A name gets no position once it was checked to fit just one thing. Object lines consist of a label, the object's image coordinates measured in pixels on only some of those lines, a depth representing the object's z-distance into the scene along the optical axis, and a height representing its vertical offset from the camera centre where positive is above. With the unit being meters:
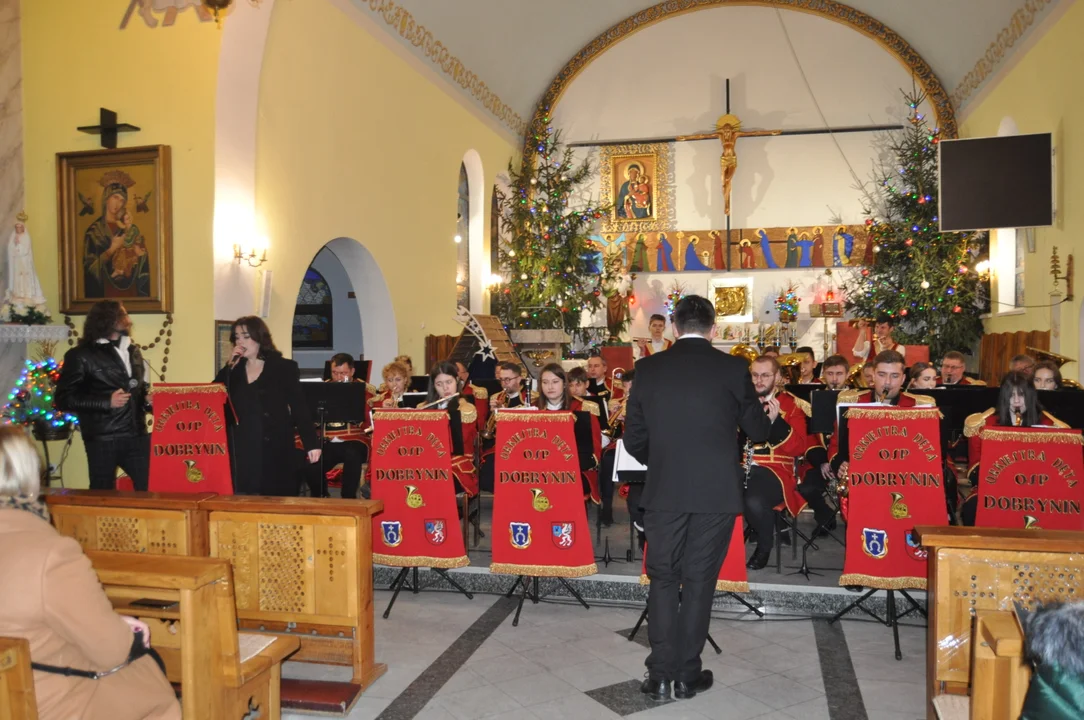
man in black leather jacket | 5.47 -0.29
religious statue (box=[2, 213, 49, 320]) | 7.84 +0.61
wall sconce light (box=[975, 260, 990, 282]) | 13.57 +1.02
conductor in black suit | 3.80 -0.59
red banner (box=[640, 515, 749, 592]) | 4.73 -1.26
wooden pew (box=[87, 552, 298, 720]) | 2.79 -0.94
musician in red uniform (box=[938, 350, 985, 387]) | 7.59 -0.30
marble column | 8.45 +2.22
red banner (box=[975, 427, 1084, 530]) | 4.53 -0.75
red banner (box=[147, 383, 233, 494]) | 5.55 -0.62
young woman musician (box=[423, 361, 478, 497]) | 5.99 -0.50
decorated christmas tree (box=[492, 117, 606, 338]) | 15.23 +1.59
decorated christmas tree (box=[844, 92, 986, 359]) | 13.65 +1.07
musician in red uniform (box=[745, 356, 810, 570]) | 5.46 -0.87
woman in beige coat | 2.17 -0.65
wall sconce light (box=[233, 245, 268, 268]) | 8.45 +0.86
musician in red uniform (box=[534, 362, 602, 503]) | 6.16 -0.56
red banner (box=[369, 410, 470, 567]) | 5.14 -0.87
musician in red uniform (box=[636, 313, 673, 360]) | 12.22 -0.02
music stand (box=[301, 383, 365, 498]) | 6.17 -0.41
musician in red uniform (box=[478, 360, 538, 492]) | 6.98 -0.47
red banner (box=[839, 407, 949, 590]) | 4.56 -0.81
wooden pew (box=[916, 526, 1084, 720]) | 3.19 -0.90
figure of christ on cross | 16.38 +3.75
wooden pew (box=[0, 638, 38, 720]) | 2.08 -0.79
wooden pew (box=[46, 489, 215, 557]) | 4.05 -0.82
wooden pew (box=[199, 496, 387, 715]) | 3.96 -1.04
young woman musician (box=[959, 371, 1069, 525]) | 5.07 -0.43
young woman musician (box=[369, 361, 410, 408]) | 7.12 -0.35
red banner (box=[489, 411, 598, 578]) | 4.99 -0.92
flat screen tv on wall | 10.15 +1.83
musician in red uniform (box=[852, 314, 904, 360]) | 10.72 -0.06
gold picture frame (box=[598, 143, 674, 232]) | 17.09 +2.94
